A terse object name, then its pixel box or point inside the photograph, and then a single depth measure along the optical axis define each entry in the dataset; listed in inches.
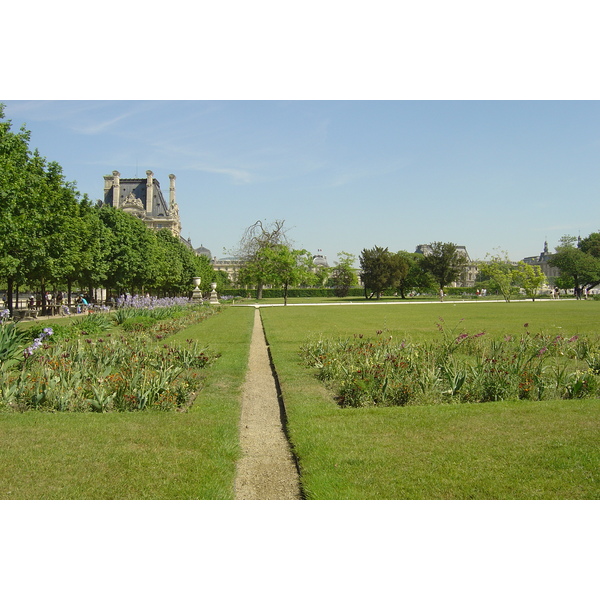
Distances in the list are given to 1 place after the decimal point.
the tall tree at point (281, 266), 2087.8
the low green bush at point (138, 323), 677.9
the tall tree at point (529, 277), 2259.8
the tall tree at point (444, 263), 2652.6
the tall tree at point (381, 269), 2488.9
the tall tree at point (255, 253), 2422.5
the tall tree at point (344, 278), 3388.3
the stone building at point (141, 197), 3875.5
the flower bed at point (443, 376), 313.0
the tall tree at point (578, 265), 2913.4
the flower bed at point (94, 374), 292.8
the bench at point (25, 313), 1073.0
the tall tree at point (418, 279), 2775.6
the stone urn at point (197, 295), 1801.7
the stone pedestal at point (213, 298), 1922.0
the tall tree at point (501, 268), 2129.3
